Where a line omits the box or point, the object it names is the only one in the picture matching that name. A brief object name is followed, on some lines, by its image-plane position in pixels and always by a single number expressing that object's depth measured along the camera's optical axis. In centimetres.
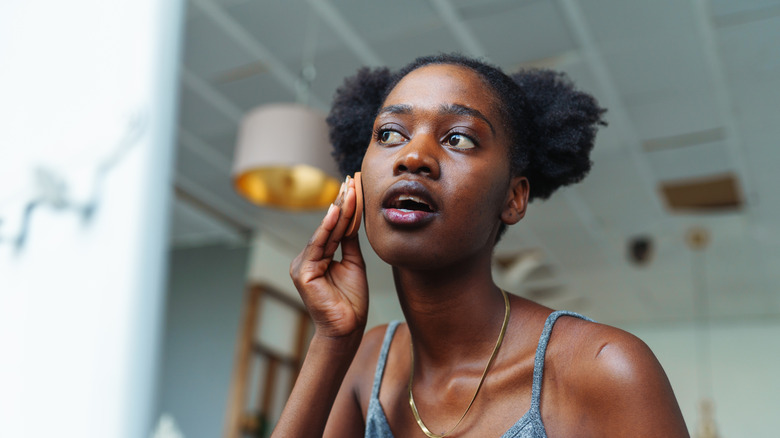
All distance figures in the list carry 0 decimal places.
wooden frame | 608
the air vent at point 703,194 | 484
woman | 82
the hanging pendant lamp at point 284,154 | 331
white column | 55
